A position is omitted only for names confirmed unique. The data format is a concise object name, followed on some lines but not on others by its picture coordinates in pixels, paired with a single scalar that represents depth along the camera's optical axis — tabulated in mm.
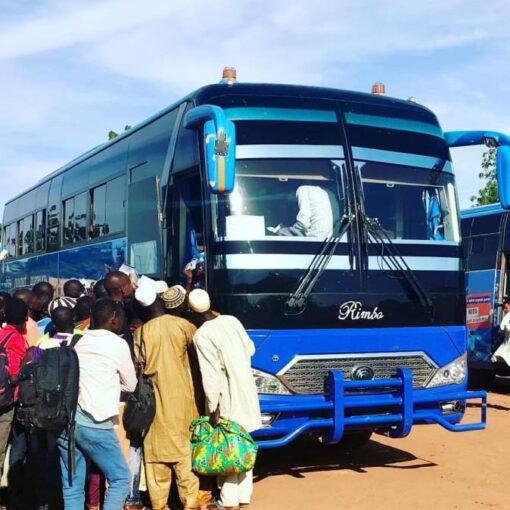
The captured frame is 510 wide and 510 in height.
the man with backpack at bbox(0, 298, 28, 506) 5289
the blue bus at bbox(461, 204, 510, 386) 13859
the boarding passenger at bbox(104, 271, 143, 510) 5906
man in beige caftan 5793
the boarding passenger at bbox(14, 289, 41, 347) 6207
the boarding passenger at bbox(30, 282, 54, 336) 7181
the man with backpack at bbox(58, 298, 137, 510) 5027
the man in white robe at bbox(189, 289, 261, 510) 5777
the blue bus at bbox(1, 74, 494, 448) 6316
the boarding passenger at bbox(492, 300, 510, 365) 12234
